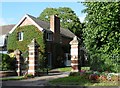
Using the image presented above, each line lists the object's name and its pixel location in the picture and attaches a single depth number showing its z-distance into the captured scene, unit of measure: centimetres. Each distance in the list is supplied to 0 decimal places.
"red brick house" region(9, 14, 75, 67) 2526
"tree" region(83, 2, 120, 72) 1245
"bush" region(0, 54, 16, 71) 1534
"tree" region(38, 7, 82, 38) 3845
